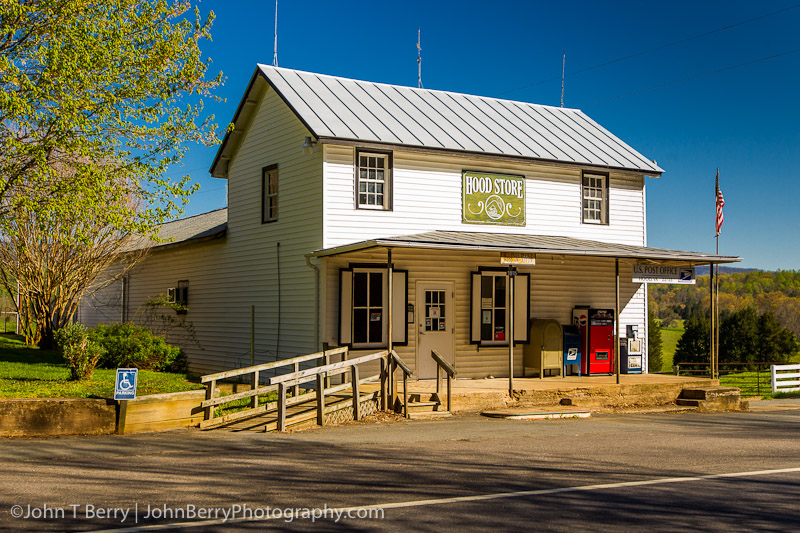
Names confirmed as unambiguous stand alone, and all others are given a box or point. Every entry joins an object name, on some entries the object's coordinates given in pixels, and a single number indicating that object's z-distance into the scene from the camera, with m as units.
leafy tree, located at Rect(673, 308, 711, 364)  59.75
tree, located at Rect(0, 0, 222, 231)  13.86
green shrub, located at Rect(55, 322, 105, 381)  15.73
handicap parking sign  12.08
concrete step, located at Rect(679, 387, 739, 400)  17.82
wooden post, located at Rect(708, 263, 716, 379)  17.61
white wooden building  17.14
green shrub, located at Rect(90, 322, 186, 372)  19.34
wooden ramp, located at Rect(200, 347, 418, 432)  13.22
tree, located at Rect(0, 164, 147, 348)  24.23
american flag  26.66
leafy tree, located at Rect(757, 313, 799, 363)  59.28
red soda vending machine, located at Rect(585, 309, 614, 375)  19.81
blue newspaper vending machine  19.31
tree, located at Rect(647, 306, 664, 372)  61.56
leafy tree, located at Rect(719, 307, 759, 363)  59.00
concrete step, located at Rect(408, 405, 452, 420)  14.59
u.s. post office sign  19.36
